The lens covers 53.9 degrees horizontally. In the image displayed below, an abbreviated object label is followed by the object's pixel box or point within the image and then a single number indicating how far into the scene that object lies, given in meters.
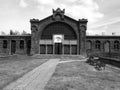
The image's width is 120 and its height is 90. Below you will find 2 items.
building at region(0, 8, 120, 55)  33.41
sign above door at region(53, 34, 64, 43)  33.72
